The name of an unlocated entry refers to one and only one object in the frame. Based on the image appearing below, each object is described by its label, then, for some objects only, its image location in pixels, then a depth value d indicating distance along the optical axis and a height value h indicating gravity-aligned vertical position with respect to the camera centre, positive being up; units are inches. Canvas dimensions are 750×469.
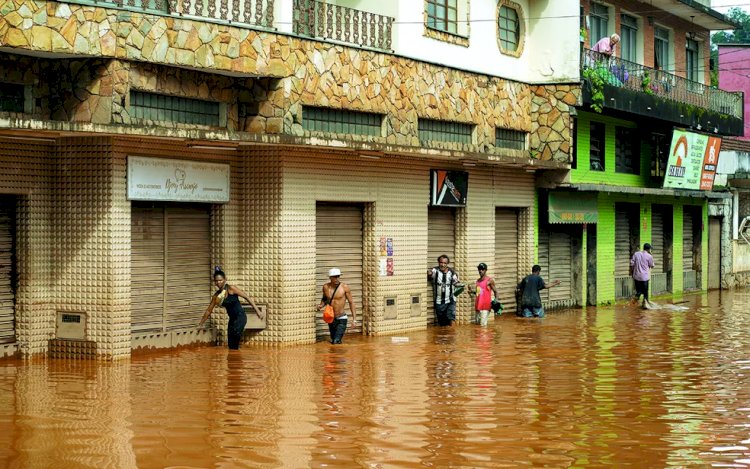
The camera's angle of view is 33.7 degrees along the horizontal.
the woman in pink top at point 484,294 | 1035.3 -34.2
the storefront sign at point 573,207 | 1205.1 +45.8
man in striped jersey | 1016.2 -30.3
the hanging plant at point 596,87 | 1183.6 +160.4
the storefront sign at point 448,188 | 1015.0 +54.9
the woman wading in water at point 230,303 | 800.3 -31.9
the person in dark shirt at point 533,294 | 1117.7 -37.2
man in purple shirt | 1236.5 -17.3
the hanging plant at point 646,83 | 1323.8 +182.4
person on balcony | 1250.0 +212.1
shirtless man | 852.0 -32.6
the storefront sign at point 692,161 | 1408.7 +108.8
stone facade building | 743.1 +64.8
